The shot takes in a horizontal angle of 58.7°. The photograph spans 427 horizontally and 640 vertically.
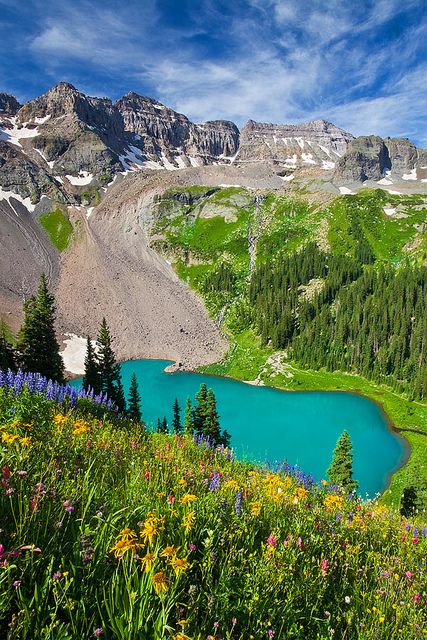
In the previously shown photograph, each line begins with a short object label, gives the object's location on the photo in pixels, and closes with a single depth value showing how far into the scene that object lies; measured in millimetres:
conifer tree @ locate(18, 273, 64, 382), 35969
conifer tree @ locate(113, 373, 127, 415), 38981
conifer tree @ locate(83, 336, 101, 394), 40219
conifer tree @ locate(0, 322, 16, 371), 33344
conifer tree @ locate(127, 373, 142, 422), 38606
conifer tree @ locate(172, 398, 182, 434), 41000
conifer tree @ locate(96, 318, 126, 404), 40800
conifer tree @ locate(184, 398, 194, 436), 35809
